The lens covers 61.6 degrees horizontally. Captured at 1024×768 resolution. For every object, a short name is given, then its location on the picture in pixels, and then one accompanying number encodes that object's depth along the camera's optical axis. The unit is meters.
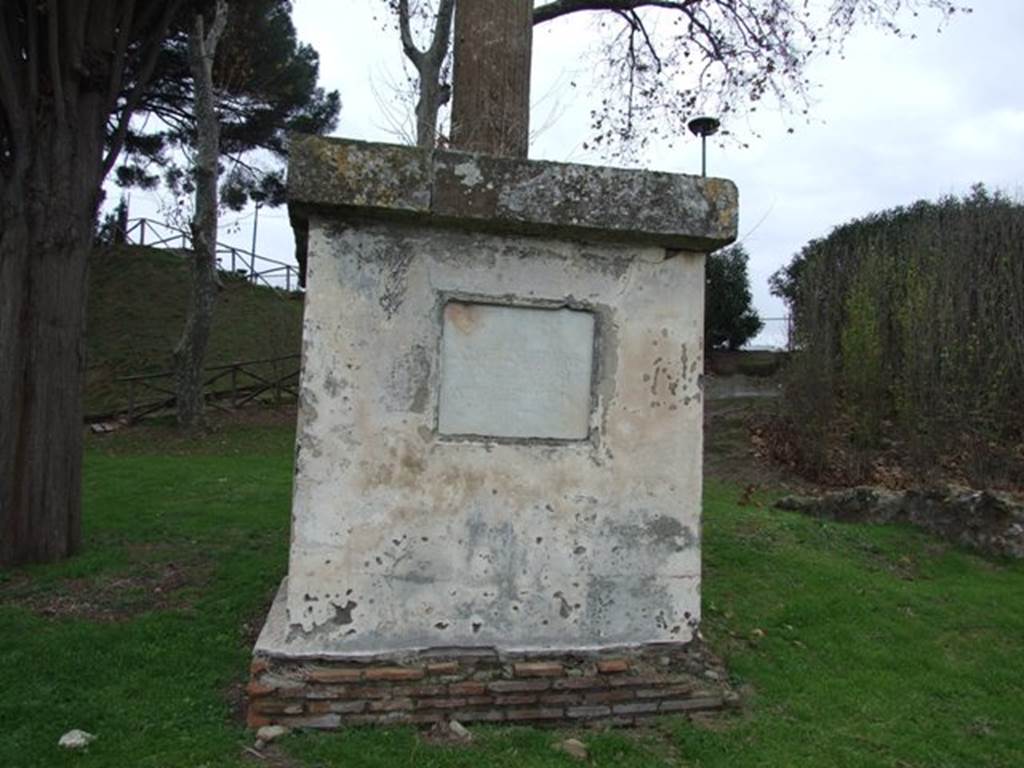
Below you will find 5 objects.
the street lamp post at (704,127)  11.14
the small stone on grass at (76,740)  3.25
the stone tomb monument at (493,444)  3.40
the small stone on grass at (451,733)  3.27
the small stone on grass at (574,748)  3.20
